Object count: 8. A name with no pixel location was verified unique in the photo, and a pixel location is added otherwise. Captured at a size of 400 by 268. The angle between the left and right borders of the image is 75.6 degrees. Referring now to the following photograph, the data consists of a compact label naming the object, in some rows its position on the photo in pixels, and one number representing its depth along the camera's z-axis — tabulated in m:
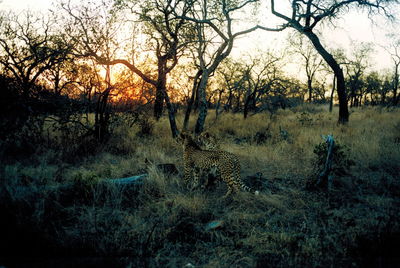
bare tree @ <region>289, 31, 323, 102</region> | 36.16
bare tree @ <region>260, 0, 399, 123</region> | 12.38
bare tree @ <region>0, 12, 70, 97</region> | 6.89
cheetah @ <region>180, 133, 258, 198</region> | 4.94
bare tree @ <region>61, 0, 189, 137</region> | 10.23
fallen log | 4.74
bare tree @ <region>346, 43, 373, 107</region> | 37.42
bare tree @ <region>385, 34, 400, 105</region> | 33.62
